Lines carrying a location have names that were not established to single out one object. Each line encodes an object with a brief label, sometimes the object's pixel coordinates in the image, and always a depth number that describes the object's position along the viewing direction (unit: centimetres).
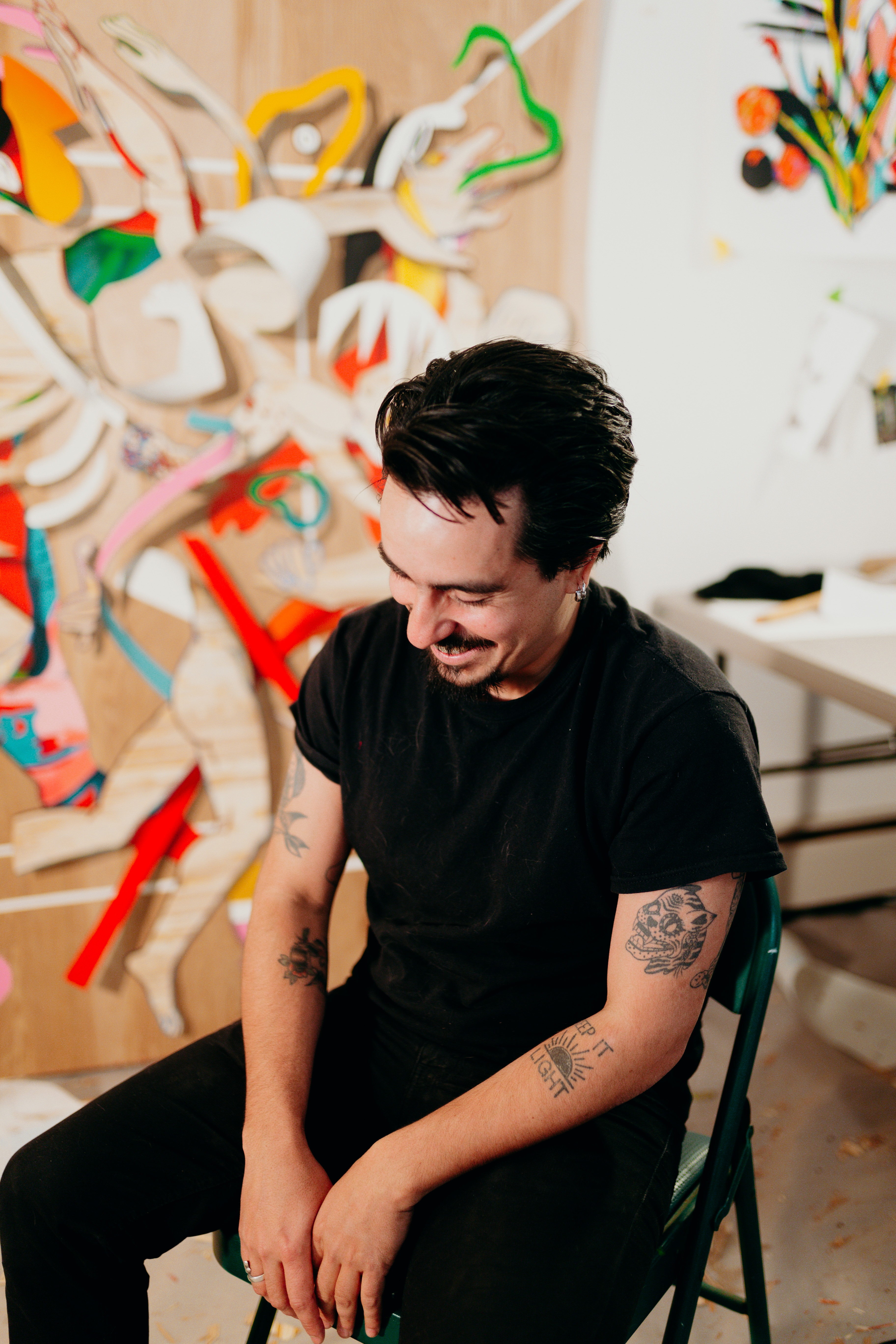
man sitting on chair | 87
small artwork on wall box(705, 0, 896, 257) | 193
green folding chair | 93
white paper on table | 195
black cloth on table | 207
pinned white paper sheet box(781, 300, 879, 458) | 212
